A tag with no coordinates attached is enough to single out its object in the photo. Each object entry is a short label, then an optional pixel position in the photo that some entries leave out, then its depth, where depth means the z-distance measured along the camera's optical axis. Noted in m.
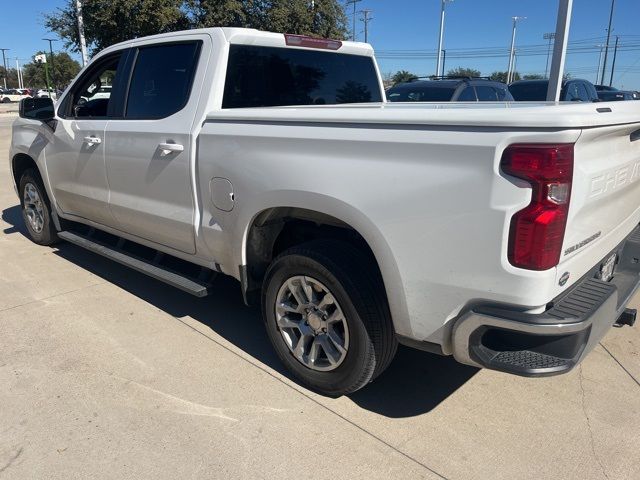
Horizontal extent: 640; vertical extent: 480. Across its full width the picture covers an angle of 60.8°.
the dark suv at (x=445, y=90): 9.64
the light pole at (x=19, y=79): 110.56
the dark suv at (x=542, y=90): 11.88
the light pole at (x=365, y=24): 59.57
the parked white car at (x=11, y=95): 71.50
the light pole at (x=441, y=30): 35.98
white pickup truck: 2.18
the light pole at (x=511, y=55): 48.53
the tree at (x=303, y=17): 20.17
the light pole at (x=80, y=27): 17.02
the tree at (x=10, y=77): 109.60
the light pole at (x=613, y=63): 52.98
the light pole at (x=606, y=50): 44.26
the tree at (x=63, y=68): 59.78
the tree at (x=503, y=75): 76.09
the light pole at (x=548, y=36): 65.88
